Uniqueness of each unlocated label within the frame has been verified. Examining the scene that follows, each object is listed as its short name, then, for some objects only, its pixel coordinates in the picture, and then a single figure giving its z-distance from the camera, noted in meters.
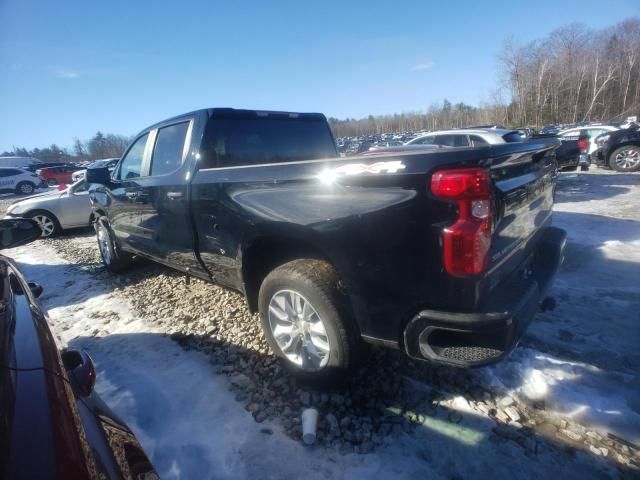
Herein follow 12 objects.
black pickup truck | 1.58
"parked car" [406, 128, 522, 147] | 7.46
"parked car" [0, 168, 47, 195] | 20.97
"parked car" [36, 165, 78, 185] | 25.91
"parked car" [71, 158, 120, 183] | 17.38
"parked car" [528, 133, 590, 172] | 9.34
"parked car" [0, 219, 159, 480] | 0.82
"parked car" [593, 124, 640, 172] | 10.27
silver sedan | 8.19
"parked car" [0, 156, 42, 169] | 33.22
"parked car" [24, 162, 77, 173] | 31.96
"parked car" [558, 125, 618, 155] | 13.62
